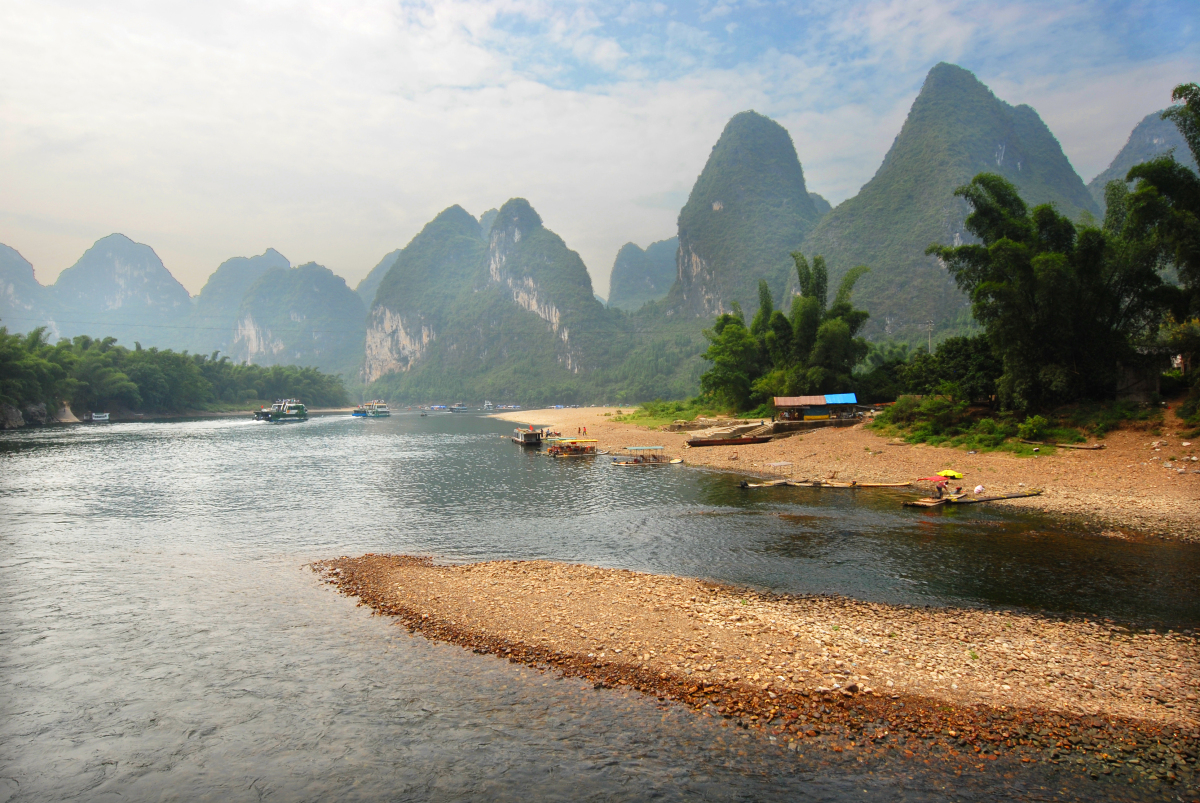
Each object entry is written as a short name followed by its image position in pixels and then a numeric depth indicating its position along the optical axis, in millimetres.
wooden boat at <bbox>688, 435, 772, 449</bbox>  47875
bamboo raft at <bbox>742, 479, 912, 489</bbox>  29941
